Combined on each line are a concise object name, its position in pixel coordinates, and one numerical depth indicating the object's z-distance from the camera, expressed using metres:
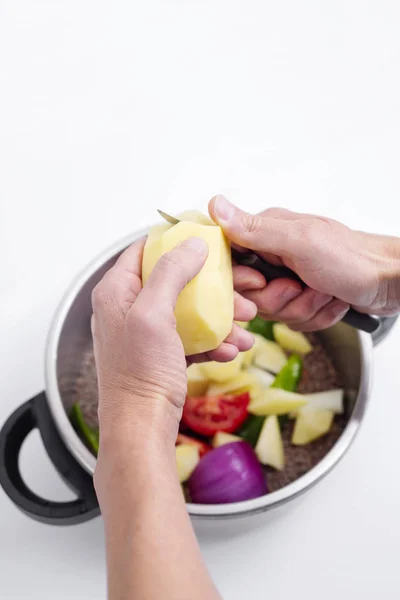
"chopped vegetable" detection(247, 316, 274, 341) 1.04
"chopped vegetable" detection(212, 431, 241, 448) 0.92
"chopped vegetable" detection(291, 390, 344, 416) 0.95
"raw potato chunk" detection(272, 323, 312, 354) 1.03
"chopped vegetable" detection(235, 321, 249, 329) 0.99
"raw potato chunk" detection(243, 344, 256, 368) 0.99
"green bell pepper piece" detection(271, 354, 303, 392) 0.96
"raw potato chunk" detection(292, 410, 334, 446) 0.93
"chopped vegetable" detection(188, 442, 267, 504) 0.83
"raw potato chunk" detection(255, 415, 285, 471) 0.91
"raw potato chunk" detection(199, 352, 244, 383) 0.93
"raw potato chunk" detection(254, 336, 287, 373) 1.00
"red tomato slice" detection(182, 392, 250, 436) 0.93
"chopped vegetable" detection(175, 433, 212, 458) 0.92
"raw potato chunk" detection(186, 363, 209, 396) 0.96
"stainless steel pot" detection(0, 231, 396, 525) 0.73
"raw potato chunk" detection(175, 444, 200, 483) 0.88
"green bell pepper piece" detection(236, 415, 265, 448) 0.94
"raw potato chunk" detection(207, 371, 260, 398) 0.95
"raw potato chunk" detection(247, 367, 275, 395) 0.98
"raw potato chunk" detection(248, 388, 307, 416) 0.92
